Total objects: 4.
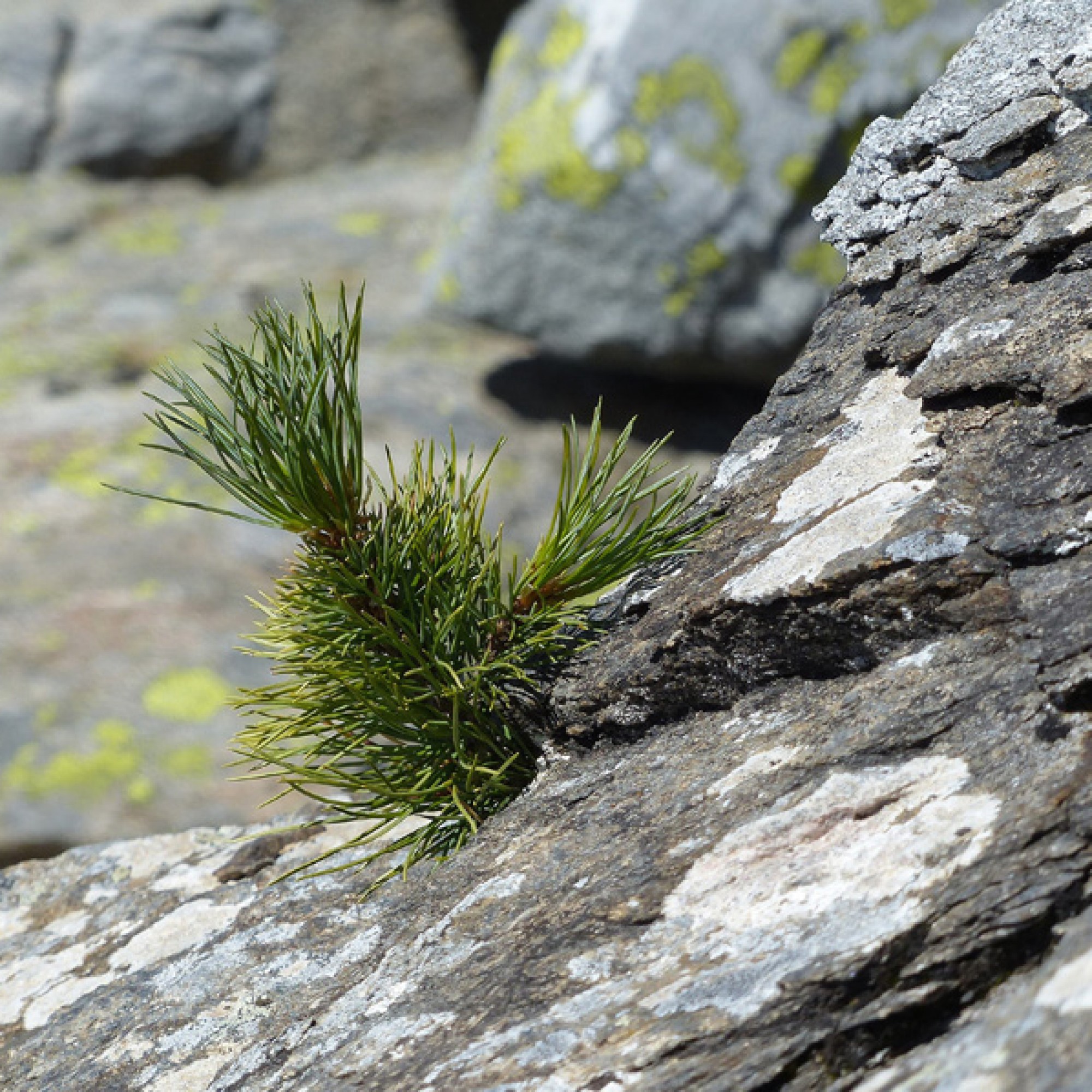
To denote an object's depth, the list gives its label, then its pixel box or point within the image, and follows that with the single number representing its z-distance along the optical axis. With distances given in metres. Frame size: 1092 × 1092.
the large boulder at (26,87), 9.12
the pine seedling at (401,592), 2.61
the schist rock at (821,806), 1.69
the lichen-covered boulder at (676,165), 6.65
